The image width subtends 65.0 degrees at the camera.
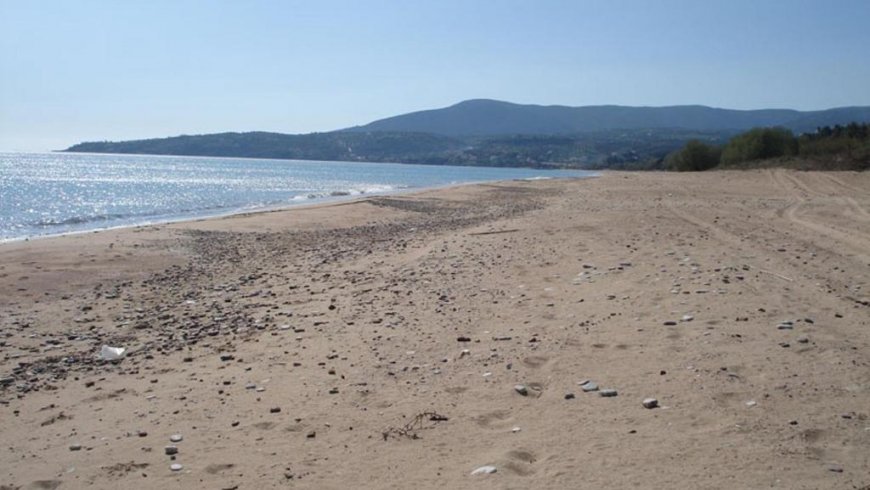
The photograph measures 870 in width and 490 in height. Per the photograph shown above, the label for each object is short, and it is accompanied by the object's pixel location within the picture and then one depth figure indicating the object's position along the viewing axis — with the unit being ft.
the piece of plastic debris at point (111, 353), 24.29
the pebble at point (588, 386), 17.61
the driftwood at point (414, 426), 15.83
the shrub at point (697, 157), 223.30
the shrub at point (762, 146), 194.08
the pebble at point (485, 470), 13.52
